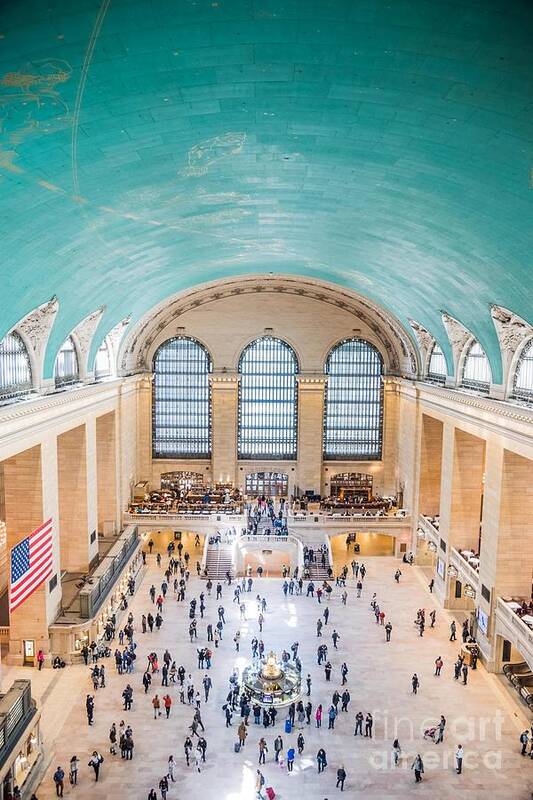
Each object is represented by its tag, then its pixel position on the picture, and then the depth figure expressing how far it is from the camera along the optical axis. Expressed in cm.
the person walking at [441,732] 2052
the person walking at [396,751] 1948
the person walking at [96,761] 1844
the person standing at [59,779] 1753
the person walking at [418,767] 1853
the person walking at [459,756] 1908
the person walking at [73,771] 1823
